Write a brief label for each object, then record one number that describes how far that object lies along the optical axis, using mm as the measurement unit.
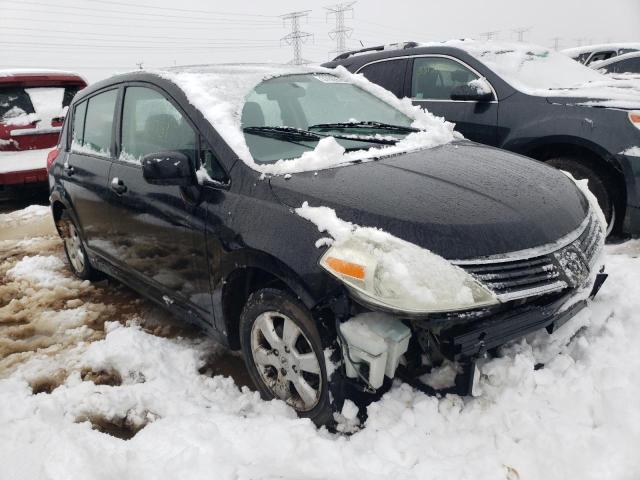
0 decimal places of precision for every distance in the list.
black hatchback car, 1807
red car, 6207
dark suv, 3875
